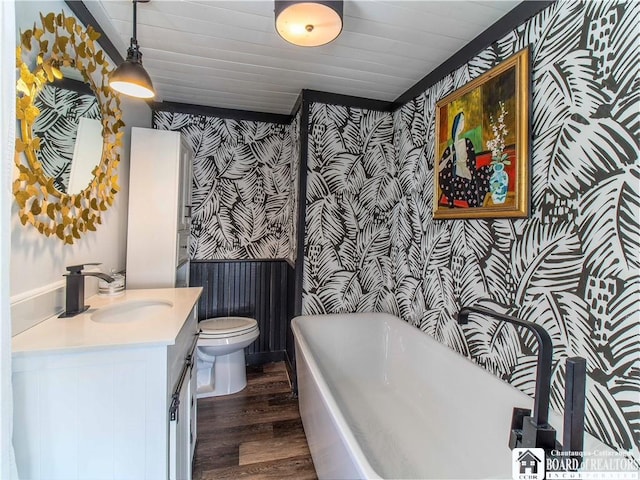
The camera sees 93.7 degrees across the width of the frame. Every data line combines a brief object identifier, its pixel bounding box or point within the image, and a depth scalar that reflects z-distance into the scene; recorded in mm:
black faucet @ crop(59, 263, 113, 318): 1291
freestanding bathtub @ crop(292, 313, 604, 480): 1283
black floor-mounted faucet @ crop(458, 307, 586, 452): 639
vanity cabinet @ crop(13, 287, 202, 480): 922
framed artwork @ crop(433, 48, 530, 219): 1368
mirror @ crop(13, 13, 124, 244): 1085
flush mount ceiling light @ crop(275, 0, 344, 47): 1276
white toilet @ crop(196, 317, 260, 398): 2227
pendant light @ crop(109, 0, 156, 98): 1371
